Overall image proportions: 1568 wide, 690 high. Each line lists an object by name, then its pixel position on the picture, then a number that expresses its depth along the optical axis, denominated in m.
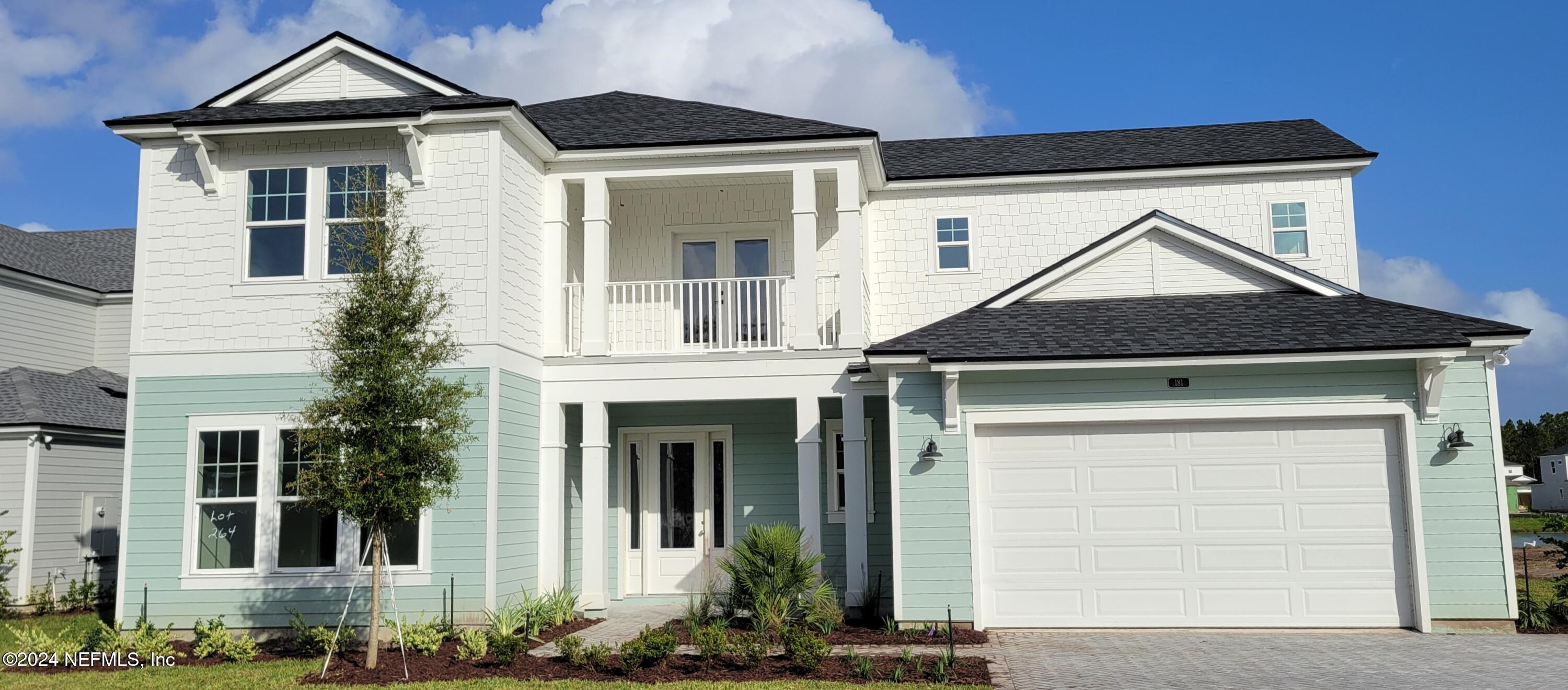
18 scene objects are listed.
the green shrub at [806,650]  9.59
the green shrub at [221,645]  11.03
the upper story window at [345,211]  12.38
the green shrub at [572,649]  10.02
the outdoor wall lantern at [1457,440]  11.36
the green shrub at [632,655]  9.73
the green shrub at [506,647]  10.17
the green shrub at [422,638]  10.77
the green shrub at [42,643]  10.97
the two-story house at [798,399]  11.70
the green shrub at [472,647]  10.56
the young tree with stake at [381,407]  9.97
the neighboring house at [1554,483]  74.06
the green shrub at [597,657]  9.91
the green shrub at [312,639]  11.22
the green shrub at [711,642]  9.91
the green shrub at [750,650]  9.90
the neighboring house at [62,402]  16.27
